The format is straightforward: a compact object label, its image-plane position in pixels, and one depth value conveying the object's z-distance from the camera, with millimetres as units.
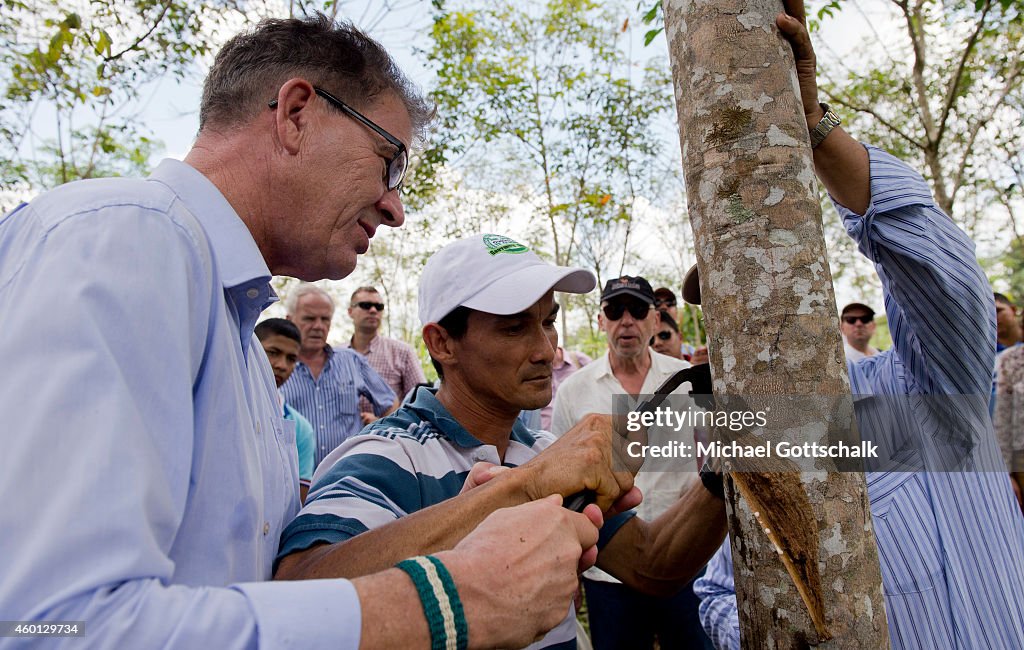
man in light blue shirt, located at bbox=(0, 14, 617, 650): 732
